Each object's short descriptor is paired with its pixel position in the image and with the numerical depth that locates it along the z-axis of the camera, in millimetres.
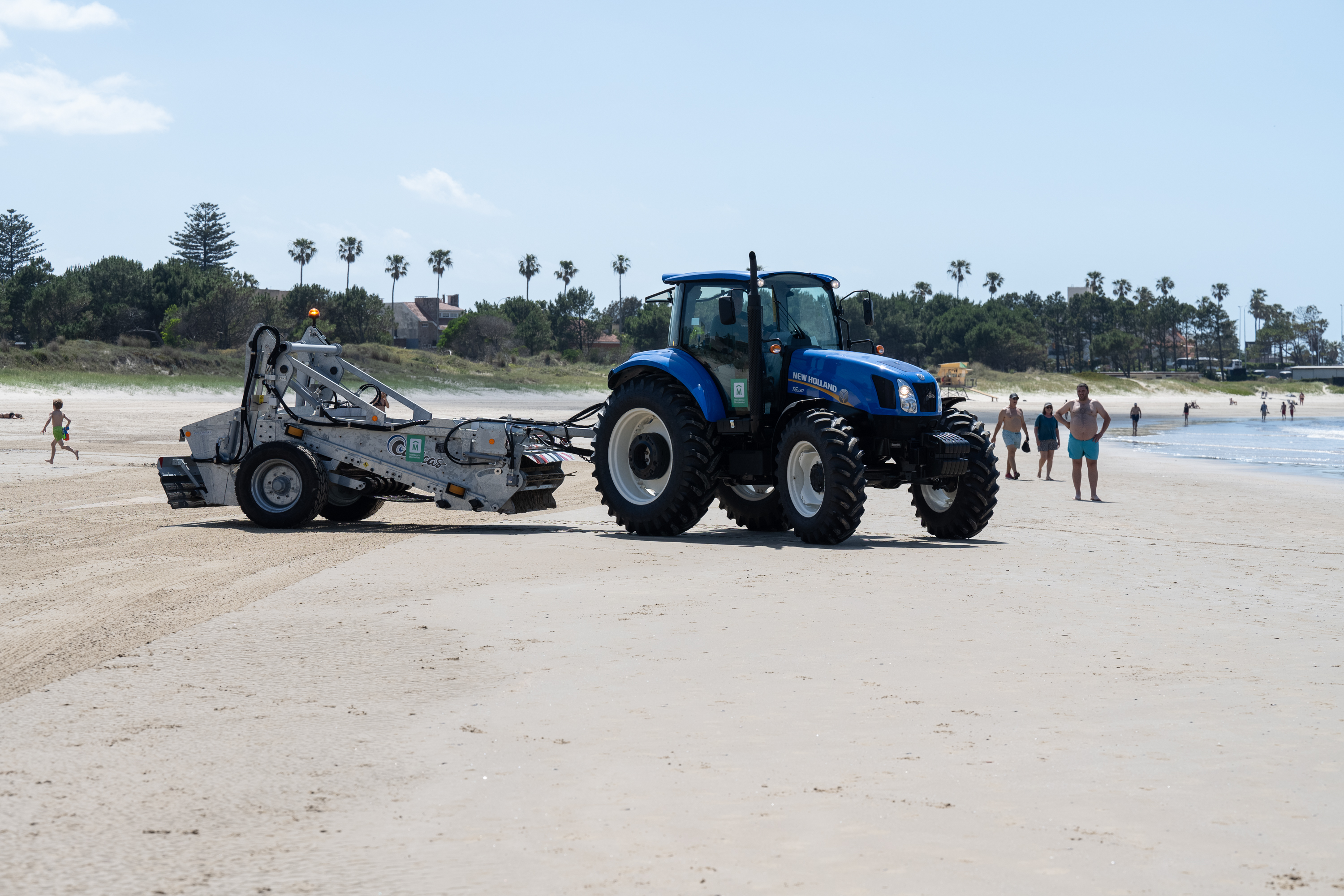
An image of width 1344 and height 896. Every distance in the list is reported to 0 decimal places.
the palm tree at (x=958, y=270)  157250
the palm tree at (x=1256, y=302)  180250
